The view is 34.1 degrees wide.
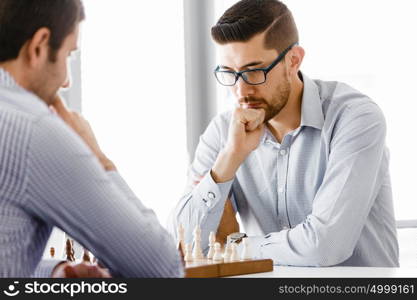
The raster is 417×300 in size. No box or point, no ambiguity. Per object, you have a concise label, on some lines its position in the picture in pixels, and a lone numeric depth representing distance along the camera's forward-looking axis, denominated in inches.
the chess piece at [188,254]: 92.0
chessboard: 85.4
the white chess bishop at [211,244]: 95.5
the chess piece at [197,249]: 93.4
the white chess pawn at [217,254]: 91.3
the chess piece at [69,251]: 99.8
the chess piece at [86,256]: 95.7
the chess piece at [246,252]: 92.7
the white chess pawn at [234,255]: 91.4
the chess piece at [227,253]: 91.6
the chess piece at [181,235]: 96.2
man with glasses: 110.8
